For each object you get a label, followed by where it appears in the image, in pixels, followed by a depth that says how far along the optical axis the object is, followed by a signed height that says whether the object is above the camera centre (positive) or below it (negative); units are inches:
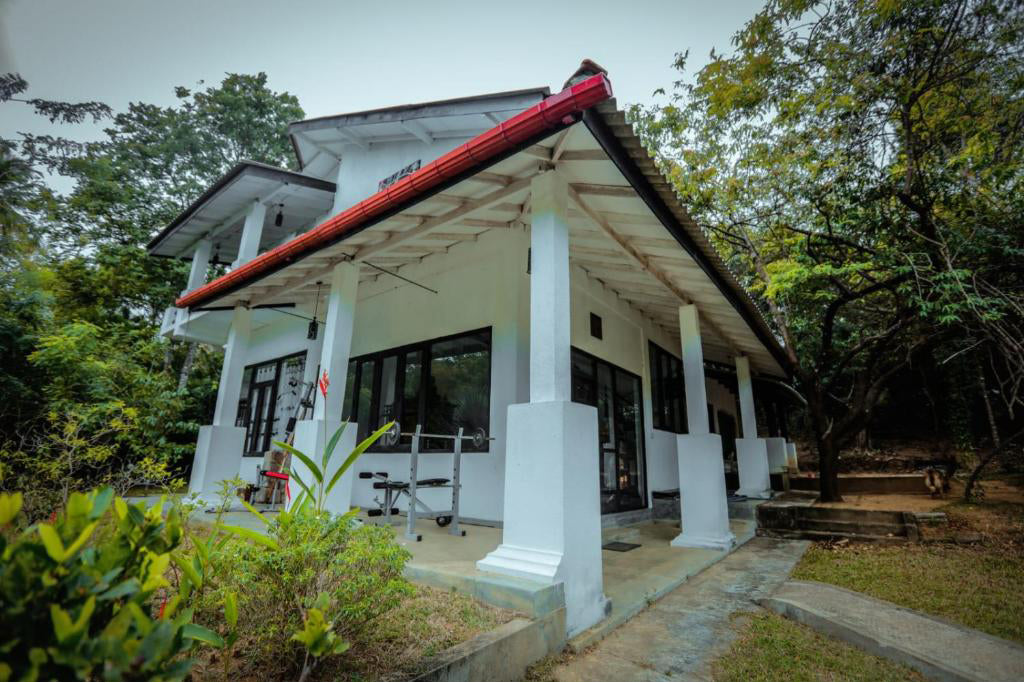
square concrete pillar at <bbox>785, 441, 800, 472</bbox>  471.8 -1.7
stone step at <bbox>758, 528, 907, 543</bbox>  230.2 -41.8
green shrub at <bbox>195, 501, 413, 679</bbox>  73.2 -22.9
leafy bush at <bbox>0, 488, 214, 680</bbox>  36.5 -13.9
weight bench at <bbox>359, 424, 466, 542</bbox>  182.4 -18.3
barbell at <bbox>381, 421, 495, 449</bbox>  165.3 +4.4
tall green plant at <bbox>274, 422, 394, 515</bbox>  82.1 -2.6
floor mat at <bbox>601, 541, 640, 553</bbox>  207.4 -43.4
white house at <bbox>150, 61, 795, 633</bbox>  122.6 +78.5
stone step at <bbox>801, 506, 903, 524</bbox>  234.1 -30.6
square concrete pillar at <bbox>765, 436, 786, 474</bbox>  440.6 +0.1
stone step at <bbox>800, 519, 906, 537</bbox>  231.9 -36.7
